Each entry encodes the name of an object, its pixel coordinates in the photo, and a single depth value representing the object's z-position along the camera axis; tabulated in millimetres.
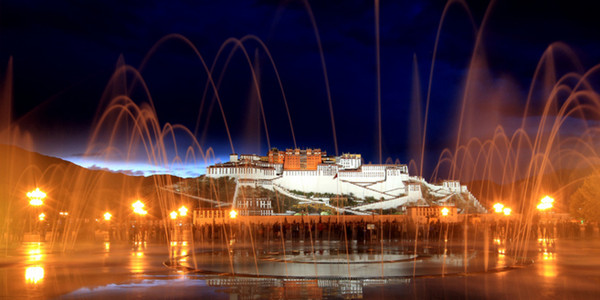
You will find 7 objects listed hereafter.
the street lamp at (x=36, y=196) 35531
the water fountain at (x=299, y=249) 15688
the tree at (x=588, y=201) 47125
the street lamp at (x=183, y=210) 45712
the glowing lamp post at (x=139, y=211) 37822
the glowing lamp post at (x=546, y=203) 38281
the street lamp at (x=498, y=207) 42869
